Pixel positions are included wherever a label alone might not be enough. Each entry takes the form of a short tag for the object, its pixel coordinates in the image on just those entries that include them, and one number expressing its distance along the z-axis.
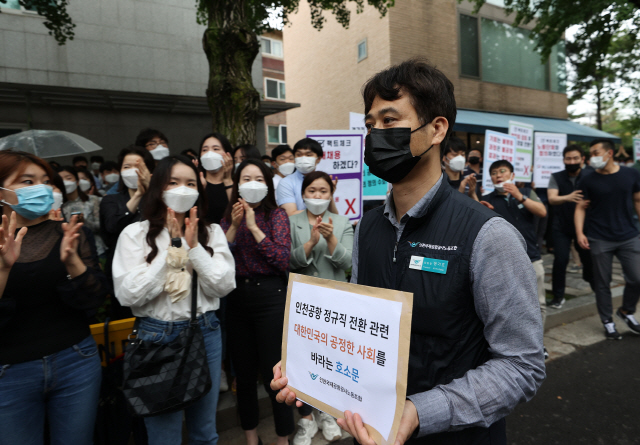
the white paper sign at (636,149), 10.44
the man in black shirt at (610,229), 4.62
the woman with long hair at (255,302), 2.76
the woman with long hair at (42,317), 1.93
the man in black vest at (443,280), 1.13
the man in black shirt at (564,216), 5.45
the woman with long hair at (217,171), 3.71
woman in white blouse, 2.16
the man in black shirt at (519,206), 4.30
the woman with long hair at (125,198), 3.04
